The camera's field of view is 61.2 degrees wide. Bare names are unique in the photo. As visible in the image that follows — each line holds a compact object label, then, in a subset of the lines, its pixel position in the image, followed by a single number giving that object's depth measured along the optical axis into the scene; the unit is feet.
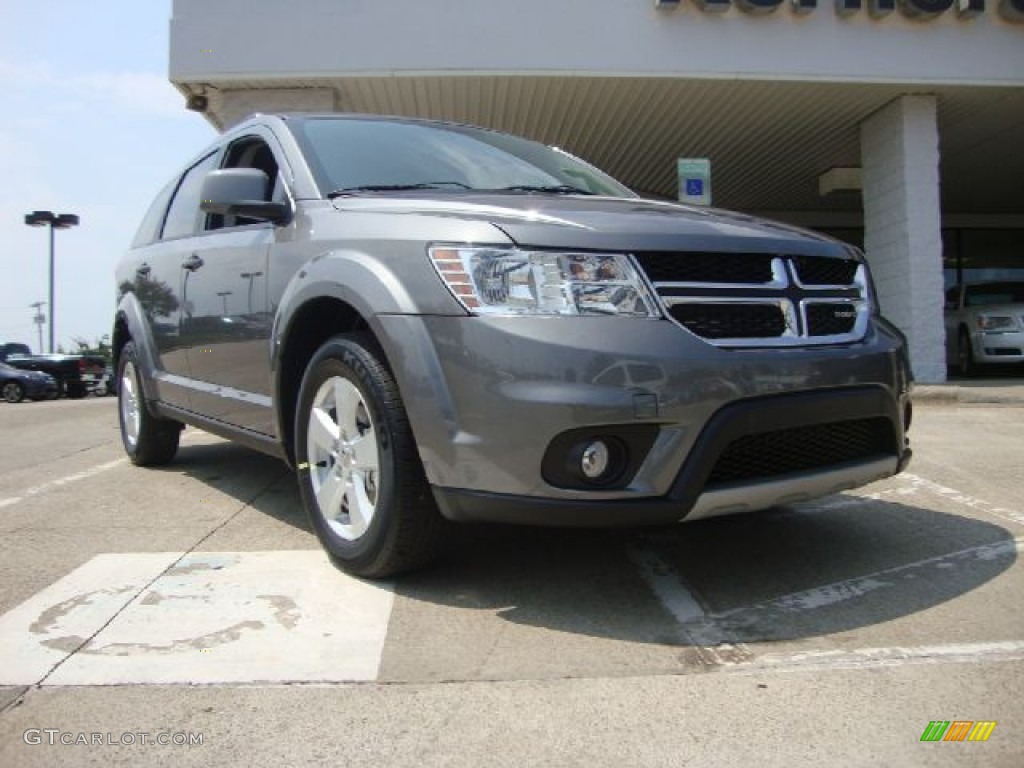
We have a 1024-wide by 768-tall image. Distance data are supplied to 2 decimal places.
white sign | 28.35
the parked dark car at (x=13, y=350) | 87.09
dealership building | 31.17
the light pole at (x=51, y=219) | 112.78
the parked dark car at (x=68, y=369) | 70.74
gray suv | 8.46
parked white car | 41.91
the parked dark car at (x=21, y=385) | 65.98
